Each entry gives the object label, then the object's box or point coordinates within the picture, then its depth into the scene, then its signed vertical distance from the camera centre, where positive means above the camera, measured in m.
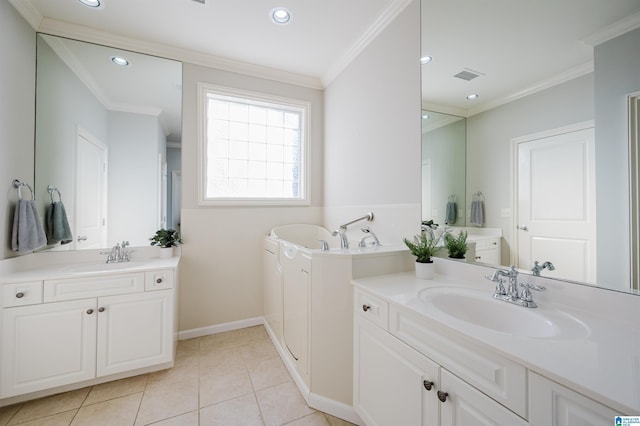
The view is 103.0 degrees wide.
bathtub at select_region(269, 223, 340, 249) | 2.75 -0.21
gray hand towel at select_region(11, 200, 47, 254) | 1.71 -0.10
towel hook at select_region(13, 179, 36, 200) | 1.76 +0.21
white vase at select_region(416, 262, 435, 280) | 1.47 -0.32
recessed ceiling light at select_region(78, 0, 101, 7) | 1.80 +1.52
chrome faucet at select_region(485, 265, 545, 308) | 1.06 -0.32
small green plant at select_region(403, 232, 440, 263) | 1.50 -0.19
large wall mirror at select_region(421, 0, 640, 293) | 0.96 +0.46
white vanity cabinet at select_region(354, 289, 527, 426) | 0.74 -0.60
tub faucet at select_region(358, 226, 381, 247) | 1.98 -0.17
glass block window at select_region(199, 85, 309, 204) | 2.62 +0.75
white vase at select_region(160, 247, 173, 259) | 2.34 -0.34
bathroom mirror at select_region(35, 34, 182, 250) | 2.02 +0.68
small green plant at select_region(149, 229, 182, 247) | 2.35 -0.22
